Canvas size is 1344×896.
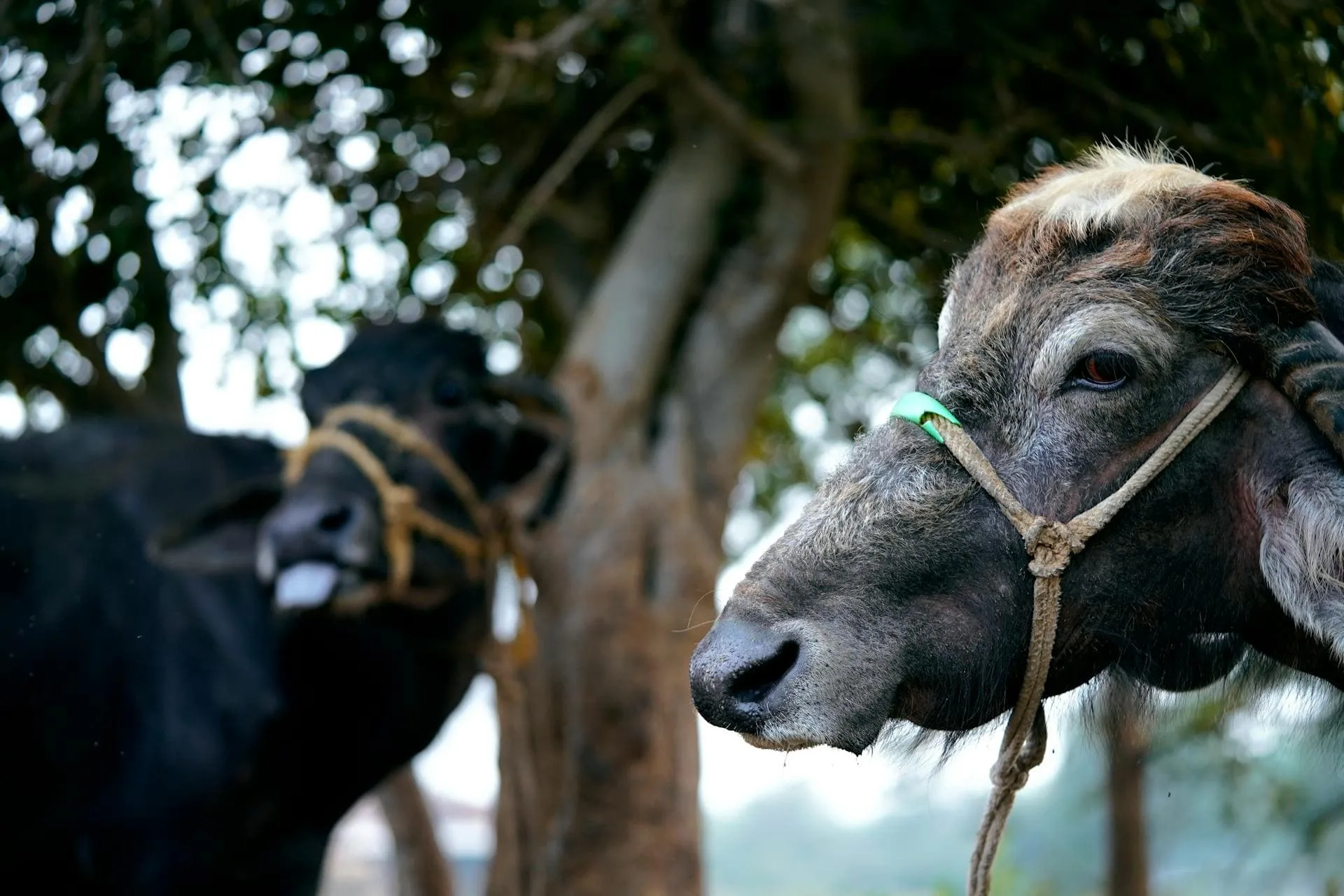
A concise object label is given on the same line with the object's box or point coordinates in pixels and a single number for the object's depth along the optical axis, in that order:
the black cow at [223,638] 4.47
